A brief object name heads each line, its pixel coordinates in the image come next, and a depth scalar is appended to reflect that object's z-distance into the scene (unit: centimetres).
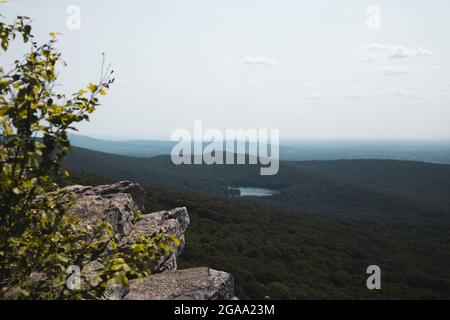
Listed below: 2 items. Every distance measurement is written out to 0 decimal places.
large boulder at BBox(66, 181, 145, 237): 1434
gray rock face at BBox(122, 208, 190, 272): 1461
